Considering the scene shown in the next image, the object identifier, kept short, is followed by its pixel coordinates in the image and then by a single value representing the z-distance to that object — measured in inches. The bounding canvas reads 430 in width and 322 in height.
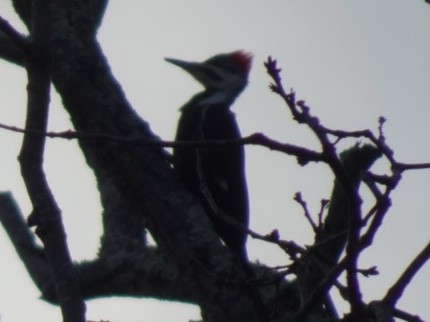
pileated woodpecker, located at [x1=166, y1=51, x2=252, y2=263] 462.0
